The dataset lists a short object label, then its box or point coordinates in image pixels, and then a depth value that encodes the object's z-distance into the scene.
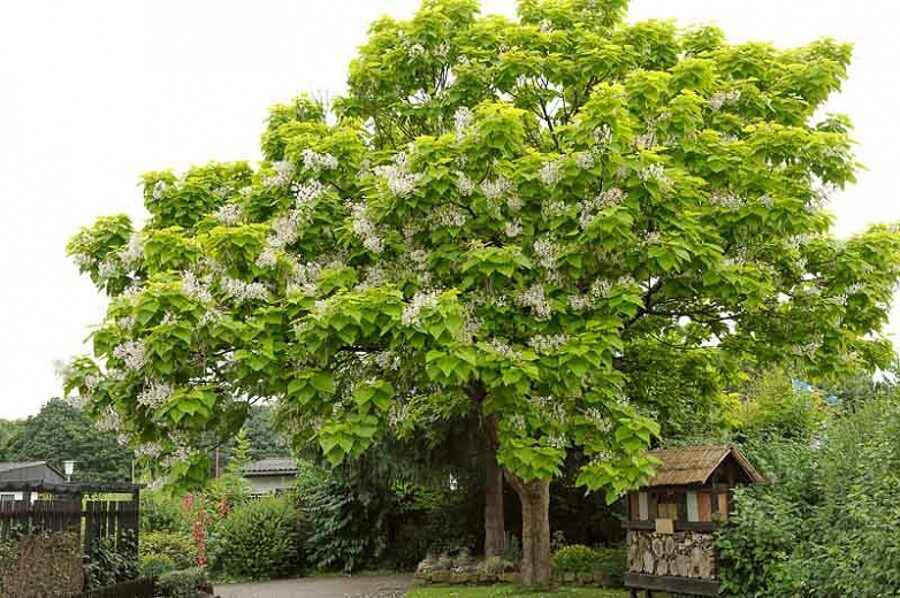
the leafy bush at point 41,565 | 11.84
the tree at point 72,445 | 59.97
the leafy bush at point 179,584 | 16.48
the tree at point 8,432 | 65.59
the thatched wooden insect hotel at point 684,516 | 11.79
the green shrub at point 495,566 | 18.48
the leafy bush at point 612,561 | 16.45
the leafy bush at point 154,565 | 17.53
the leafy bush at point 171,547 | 20.92
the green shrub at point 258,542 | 23.47
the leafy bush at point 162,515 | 24.36
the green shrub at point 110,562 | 14.10
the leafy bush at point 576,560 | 17.20
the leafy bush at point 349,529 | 23.77
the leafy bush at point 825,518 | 8.84
